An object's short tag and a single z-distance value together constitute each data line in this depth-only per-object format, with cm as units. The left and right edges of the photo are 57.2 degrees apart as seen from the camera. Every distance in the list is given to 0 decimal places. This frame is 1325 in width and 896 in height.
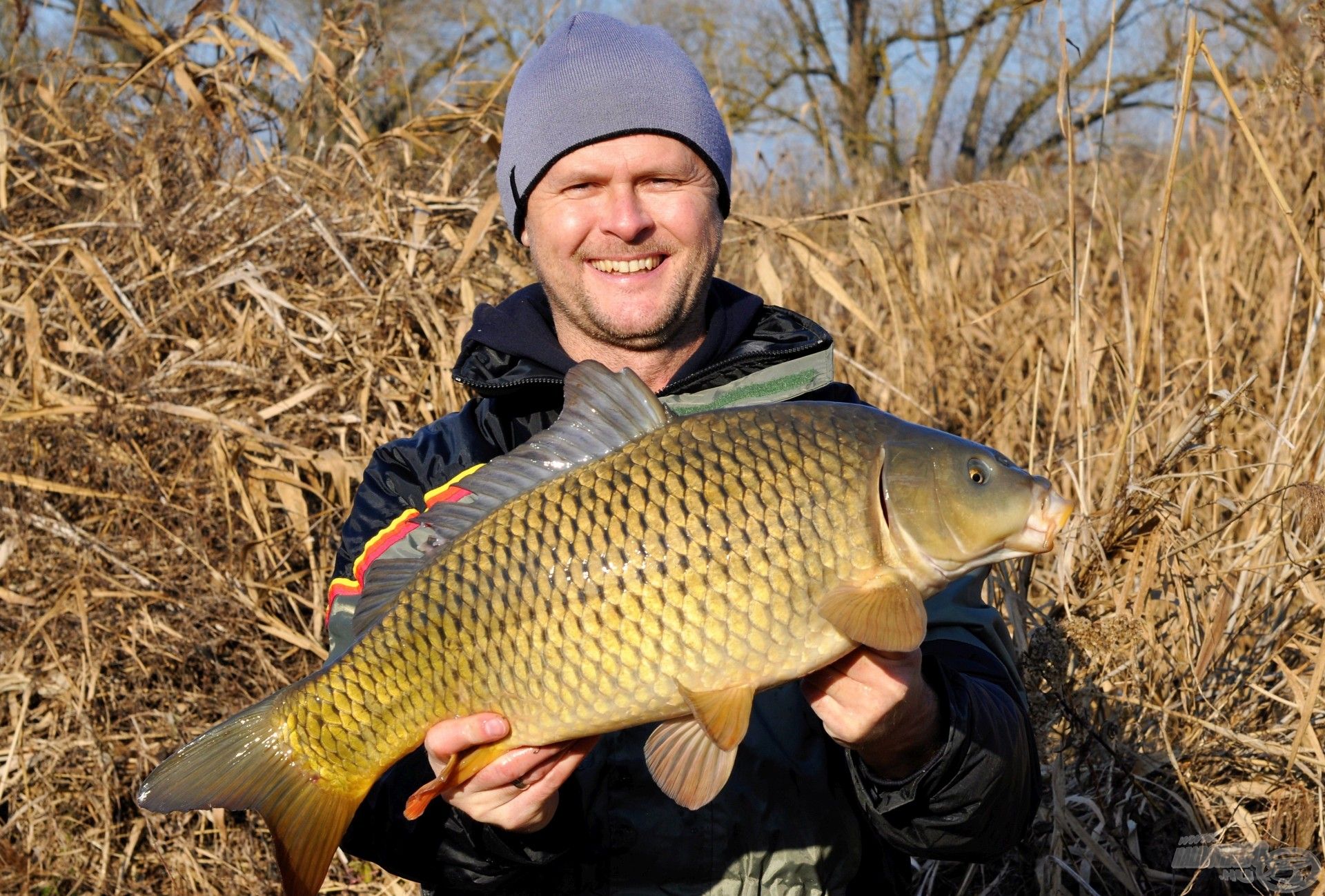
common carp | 118
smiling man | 139
